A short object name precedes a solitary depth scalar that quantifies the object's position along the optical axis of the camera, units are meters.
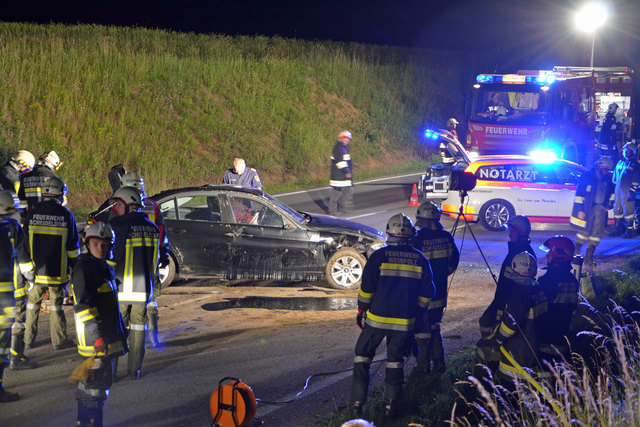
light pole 36.34
